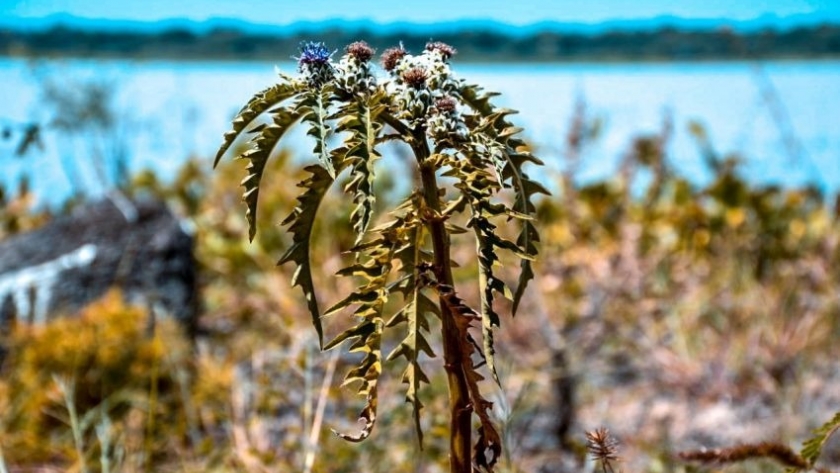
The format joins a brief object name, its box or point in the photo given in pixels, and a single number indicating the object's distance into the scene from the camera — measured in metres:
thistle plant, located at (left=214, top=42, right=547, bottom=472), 1.63
